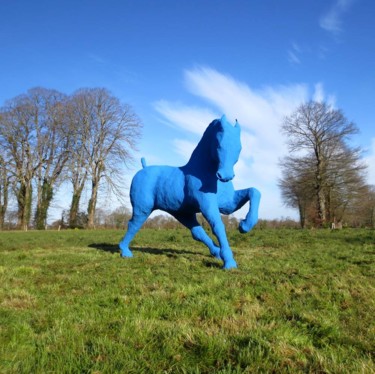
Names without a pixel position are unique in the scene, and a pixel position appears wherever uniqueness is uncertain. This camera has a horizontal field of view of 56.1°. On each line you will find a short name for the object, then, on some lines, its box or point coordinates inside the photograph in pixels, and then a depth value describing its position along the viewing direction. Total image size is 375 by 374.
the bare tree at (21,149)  28.98
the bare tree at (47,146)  29.88
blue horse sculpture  6.02
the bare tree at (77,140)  29.27
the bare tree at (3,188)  28.86
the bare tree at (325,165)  26.22
